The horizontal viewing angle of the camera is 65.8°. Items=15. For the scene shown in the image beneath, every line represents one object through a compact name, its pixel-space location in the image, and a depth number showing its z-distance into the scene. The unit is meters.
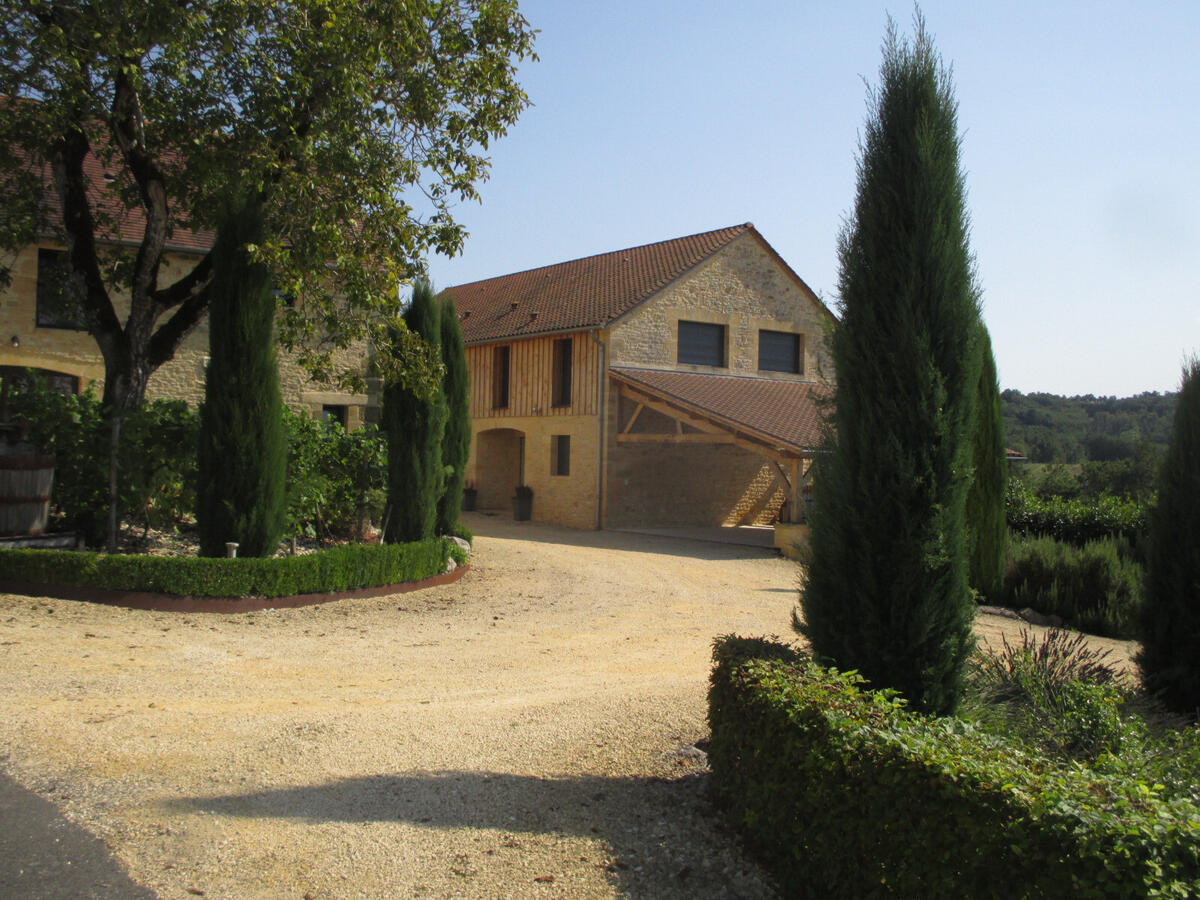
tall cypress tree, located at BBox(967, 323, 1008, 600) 12.55
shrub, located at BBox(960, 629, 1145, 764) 4.39
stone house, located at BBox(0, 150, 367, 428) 15.72
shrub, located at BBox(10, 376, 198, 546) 10.79
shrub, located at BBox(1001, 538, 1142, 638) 11.87
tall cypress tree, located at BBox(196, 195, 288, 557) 10.51
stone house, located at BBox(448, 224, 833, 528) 21.72
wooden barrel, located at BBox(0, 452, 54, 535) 10.20
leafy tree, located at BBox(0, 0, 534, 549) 10.14
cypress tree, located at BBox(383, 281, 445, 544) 13.26
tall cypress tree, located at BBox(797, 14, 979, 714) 4.69
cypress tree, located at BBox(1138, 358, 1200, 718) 6.04
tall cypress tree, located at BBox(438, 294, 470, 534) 15.51
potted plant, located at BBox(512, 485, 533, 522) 23.78
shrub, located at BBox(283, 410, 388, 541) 12.41
